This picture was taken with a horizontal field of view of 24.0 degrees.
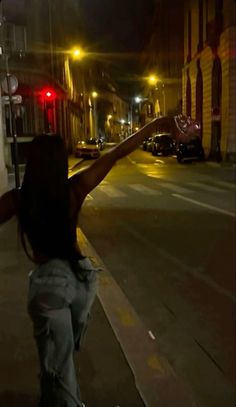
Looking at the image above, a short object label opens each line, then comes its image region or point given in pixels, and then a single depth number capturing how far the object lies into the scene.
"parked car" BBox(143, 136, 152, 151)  46.25
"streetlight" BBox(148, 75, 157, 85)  63.78
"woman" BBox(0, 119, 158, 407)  2.62
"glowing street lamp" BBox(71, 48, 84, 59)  47.80
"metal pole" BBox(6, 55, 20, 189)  14.26
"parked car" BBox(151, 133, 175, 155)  37.41
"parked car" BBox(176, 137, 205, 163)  28.49
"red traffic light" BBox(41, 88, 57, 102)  24.82
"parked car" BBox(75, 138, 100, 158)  40.43
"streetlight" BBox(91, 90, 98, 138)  85.19
